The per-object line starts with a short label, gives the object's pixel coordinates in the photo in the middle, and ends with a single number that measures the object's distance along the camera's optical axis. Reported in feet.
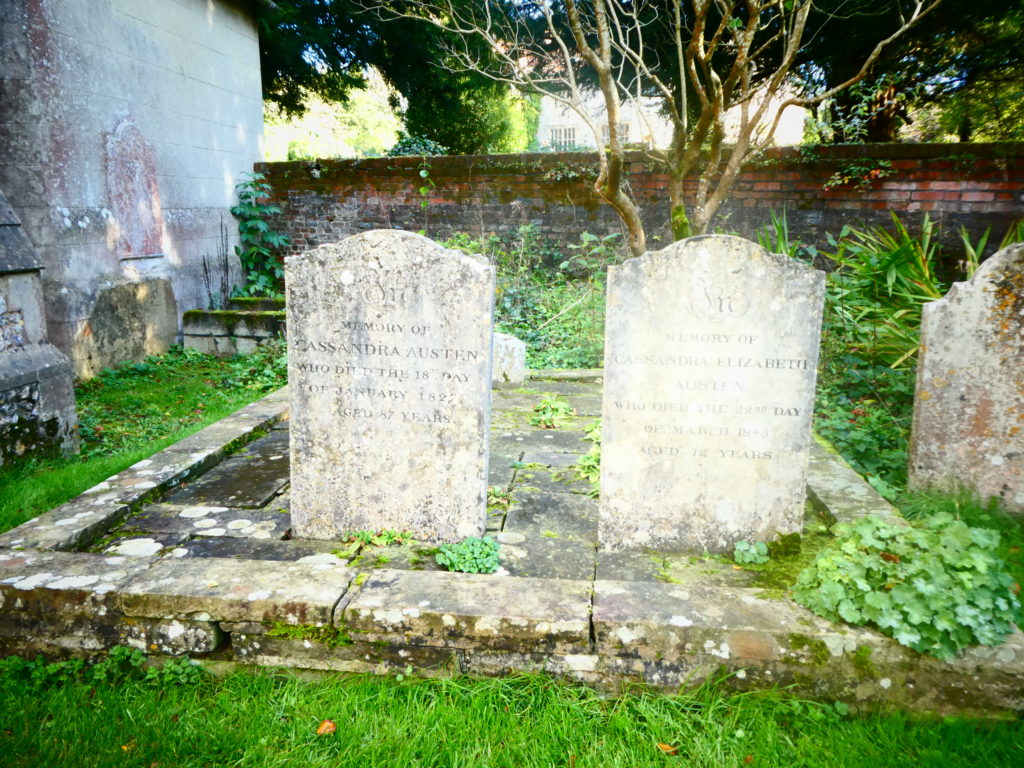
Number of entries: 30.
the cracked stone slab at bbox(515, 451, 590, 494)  12.73
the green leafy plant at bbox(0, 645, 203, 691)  8.20
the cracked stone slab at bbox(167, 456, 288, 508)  12.05
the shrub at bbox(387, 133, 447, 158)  35.19
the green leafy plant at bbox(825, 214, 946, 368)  16.97
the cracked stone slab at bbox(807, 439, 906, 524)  10.40
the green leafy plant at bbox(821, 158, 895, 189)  26.52
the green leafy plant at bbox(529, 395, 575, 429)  16.56
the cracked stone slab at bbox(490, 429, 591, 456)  14.90
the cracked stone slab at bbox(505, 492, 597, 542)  10.96
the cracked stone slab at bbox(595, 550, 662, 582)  9.57
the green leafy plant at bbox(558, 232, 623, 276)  29.01
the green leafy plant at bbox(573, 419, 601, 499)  12.60
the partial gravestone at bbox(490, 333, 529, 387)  20.45
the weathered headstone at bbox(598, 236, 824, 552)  9.55
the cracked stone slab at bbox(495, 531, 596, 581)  9.66
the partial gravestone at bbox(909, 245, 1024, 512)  11.66
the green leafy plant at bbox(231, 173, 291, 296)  32.35
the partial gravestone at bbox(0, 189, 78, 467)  13.53
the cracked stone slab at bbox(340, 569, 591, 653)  7.91
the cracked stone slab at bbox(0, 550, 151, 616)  8.37
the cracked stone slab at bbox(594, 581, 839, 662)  7.64
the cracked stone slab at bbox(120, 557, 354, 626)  8.21
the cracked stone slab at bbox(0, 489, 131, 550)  9.75
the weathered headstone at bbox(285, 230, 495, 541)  9.80
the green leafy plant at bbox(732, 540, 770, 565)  9.81
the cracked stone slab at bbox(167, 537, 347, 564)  9.98
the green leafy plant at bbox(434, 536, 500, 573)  9.52
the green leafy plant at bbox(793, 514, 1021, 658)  7.34
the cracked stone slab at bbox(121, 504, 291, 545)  10.81
